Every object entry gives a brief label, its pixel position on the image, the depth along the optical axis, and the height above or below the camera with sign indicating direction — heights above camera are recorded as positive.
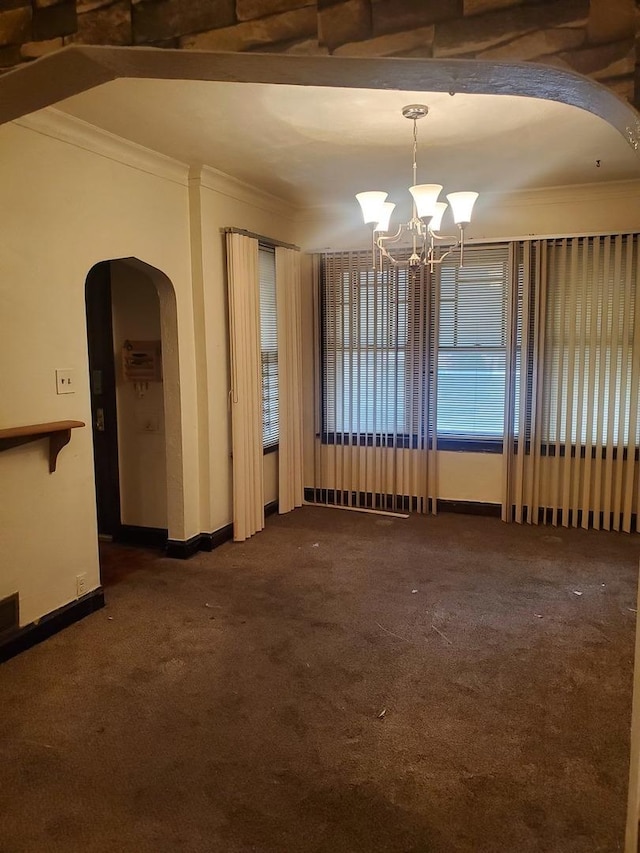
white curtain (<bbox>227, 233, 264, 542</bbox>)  4.48 -0.12
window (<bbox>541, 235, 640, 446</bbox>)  4.71 +0.18
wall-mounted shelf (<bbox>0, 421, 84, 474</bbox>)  2.86 -0.32
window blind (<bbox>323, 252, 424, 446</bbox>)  5.29 +0.13
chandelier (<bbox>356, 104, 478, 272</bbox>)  3.18 +0.83
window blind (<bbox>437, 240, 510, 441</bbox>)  5.09 +0.18
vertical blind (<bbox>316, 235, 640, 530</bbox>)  4.79 -0.07
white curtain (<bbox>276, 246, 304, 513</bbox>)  5.20 -0.07
